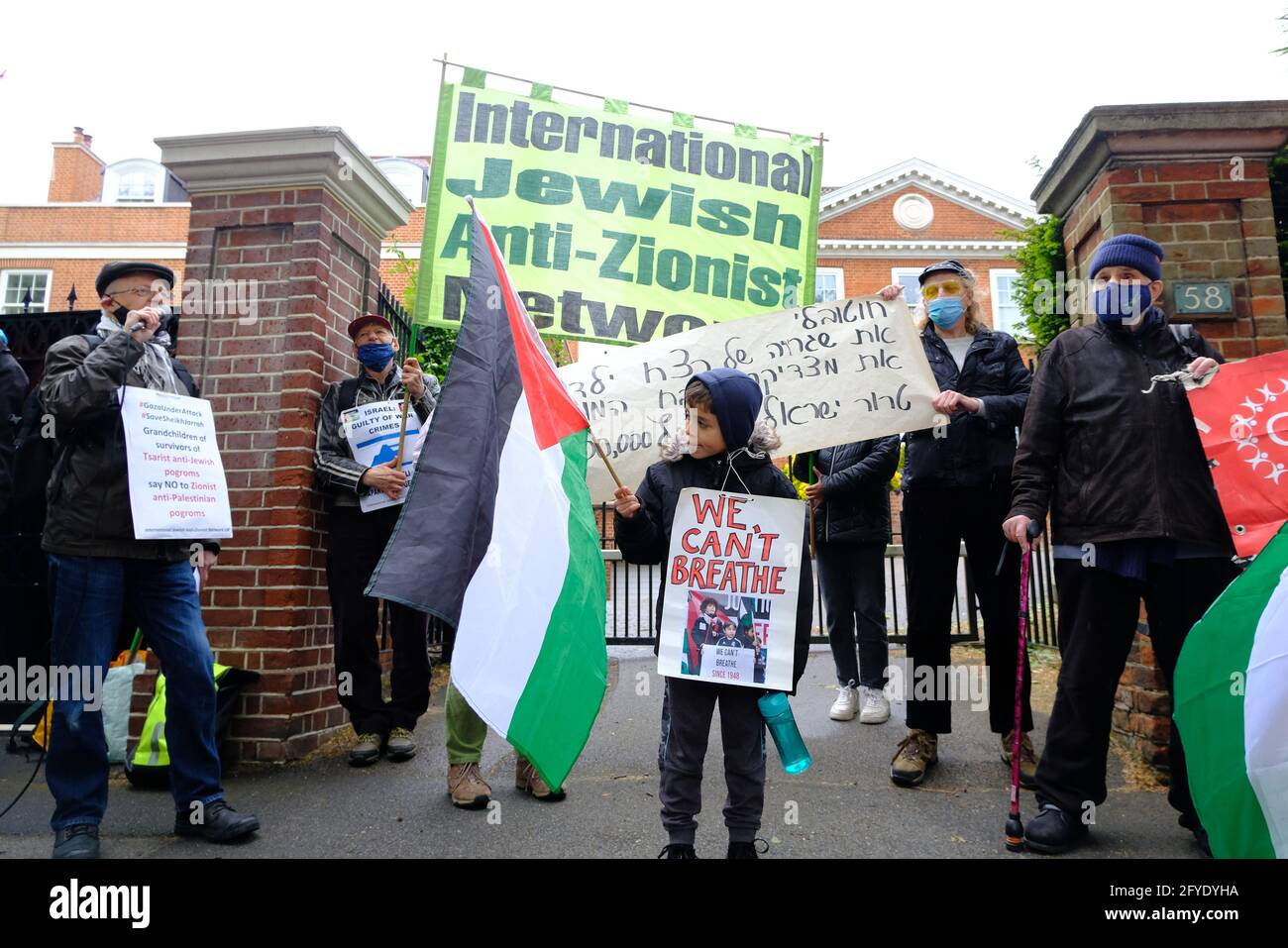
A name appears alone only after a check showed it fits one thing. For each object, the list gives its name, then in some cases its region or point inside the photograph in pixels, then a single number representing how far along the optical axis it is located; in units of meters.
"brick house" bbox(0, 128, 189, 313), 26.16
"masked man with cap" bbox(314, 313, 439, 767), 4.05
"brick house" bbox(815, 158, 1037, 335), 25.23
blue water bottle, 2.60
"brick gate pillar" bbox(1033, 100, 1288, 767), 4.04
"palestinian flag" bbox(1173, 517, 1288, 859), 2.30
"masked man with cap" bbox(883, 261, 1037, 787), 3.64
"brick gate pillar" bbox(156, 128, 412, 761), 4.20
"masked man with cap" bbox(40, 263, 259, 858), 3.00
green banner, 4.22
